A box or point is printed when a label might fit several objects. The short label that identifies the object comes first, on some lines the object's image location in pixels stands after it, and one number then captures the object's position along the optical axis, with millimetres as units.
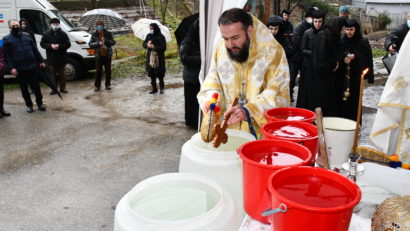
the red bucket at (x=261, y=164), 1087
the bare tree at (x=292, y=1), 20441
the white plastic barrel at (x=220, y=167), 1490
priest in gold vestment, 2135
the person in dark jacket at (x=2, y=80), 6473
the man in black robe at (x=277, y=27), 5441
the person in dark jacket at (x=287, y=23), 7637
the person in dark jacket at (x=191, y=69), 5066
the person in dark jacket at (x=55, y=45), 8234
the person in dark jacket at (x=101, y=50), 8672
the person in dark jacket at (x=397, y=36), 5296
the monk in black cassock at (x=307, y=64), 5148
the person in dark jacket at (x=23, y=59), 6734
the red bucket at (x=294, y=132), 1338
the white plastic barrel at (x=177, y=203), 1115
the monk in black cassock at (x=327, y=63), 4641
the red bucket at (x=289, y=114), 1634
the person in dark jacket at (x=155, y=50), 7934
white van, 9219
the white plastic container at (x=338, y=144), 1504
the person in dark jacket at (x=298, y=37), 6680
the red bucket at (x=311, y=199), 820
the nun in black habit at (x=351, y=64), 4621
